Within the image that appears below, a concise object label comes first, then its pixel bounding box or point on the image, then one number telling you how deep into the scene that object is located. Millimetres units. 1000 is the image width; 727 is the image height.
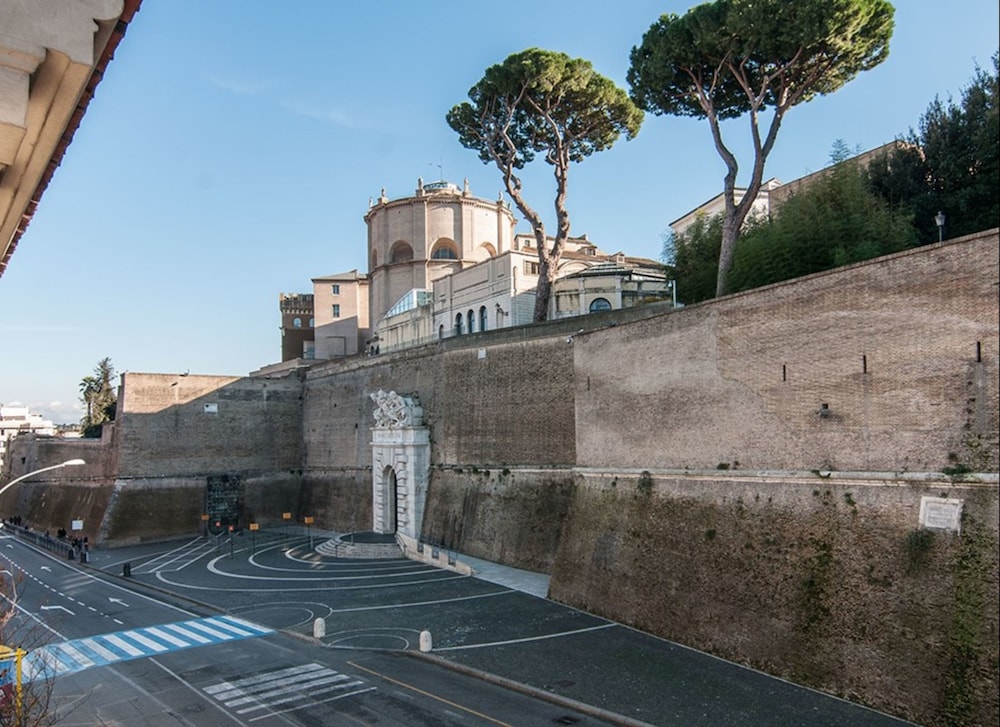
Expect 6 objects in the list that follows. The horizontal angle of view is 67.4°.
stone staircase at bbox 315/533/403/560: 29016
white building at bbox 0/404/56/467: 95038
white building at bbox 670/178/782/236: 31319
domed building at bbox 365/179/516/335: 48281
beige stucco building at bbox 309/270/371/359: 55250
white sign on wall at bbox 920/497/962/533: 12148
